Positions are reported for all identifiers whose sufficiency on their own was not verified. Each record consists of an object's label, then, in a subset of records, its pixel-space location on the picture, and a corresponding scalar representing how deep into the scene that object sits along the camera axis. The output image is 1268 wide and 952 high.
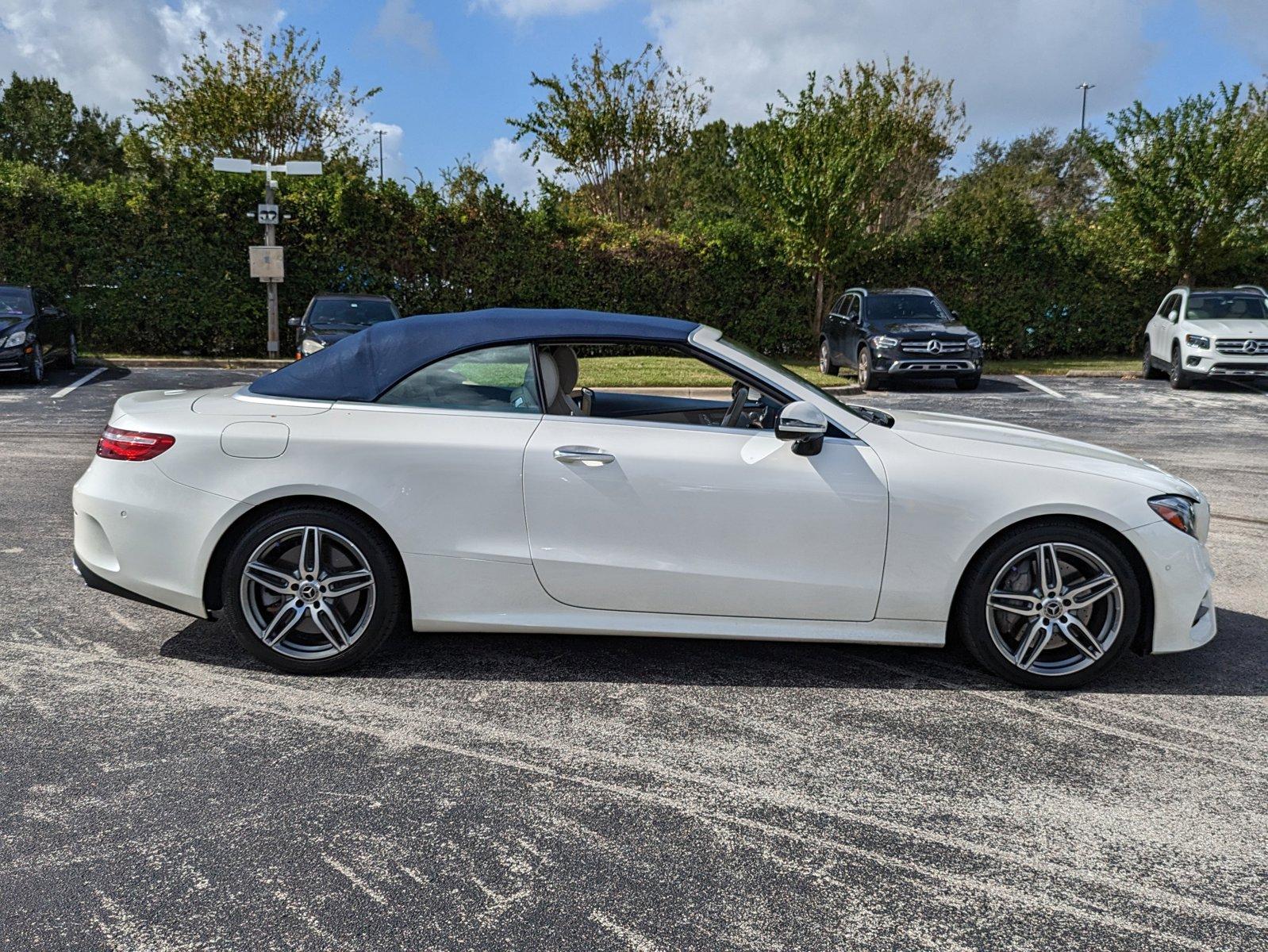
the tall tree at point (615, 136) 31.84
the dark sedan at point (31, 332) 15.98
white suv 17.58
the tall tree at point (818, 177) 22.16
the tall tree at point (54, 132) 54.97
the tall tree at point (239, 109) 33.94
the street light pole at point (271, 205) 20.03
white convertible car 4.38
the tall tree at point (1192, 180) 22.53
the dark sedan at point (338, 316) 16.36
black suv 17.64
